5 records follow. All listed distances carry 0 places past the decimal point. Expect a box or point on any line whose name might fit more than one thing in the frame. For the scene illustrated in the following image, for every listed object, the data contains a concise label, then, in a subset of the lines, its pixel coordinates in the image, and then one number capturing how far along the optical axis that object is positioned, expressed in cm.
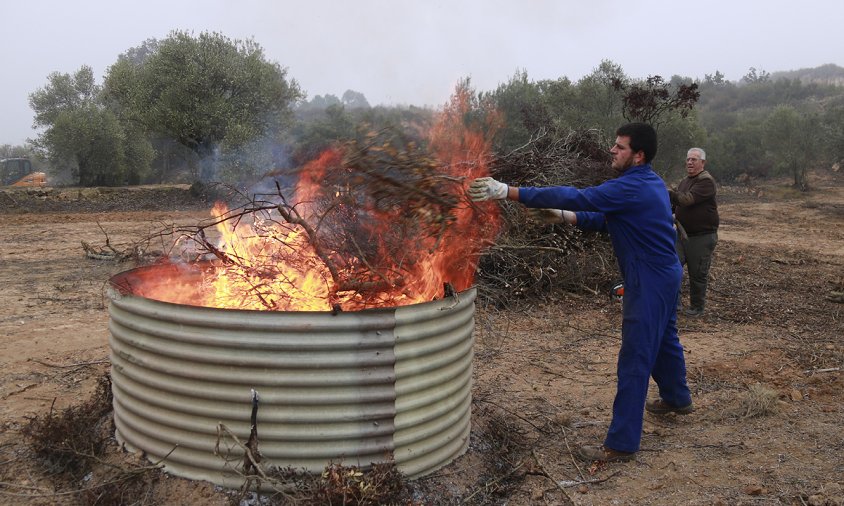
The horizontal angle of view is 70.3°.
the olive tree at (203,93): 2000
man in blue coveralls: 375
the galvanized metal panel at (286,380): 297
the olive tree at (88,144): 2359
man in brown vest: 729
